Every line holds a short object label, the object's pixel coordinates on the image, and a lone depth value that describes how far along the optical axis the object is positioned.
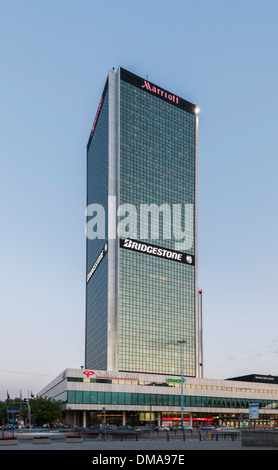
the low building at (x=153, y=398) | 132.25
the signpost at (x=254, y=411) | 45.89
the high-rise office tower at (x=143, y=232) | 157.75
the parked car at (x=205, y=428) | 103.29
